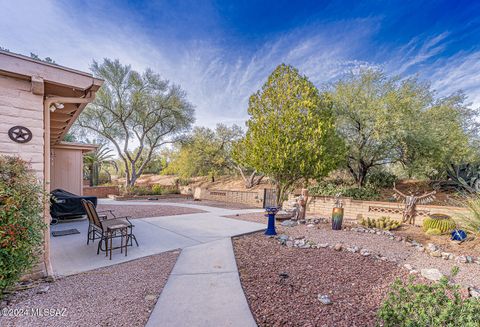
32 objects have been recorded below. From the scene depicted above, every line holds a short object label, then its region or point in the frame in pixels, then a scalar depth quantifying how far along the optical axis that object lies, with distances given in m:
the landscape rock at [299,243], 4.79
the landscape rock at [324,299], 2.56
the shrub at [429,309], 1.55
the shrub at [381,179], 11.80
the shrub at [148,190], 14.74
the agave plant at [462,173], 10.01
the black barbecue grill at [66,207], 6.42
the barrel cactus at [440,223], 5.64
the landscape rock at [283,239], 4.96
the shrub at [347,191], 10.15
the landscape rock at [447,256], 4.23
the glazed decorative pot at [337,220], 6.29
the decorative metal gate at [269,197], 11.76
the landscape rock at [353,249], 4.48
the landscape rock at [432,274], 3.34
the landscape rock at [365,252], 4.26
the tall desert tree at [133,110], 15.70
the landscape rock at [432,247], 4.50
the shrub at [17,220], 2.19
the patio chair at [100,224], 3.94
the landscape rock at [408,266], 3.70
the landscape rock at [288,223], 6.76
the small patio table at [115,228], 3.89
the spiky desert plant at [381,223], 6.50
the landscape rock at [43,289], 2.71
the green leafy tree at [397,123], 9.07
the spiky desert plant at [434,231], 5.61
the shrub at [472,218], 4.89
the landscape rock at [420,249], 4.68
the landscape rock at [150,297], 2.57
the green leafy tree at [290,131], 9.11
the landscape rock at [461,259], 4.03
